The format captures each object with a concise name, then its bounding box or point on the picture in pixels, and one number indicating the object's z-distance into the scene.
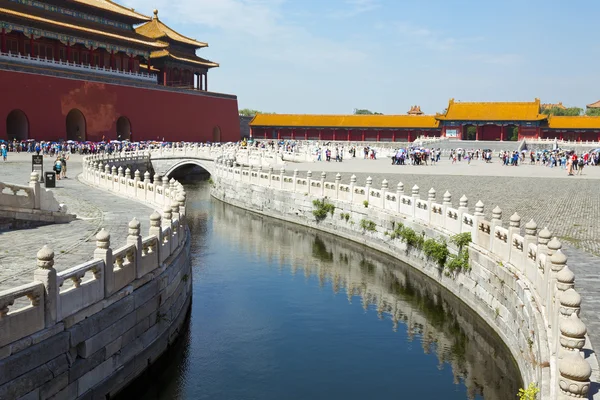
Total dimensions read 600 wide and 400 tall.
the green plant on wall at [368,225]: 18.98
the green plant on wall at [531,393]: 7.11
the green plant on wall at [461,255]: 13.34
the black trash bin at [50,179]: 22.14
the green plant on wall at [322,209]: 21.77
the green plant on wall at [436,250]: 14.59
